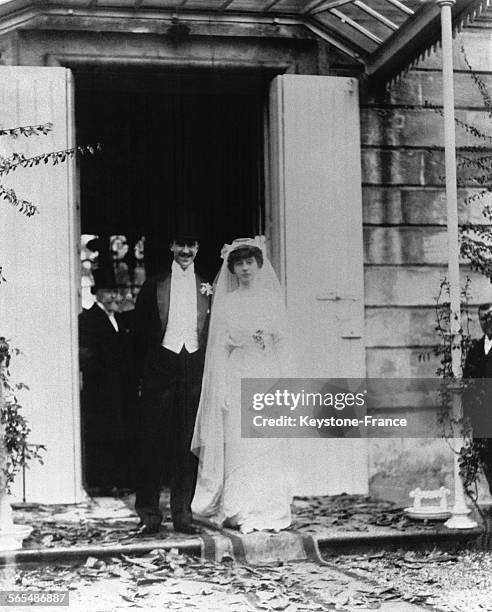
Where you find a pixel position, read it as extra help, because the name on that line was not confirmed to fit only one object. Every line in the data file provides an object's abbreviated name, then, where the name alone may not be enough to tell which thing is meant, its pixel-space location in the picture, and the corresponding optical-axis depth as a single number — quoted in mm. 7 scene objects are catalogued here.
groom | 5590
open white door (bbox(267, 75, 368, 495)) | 5680
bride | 5422
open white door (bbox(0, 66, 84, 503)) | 5367
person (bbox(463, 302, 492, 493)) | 5500
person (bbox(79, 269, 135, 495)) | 6426
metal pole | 5406
